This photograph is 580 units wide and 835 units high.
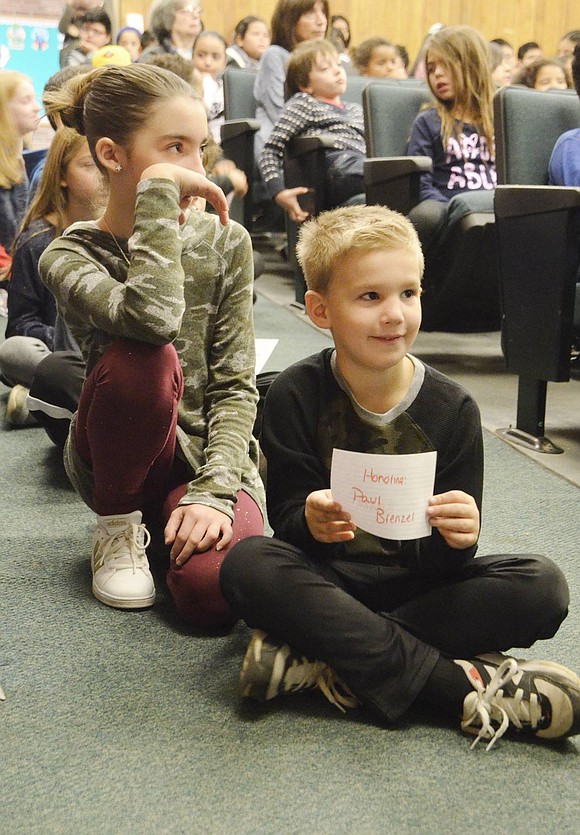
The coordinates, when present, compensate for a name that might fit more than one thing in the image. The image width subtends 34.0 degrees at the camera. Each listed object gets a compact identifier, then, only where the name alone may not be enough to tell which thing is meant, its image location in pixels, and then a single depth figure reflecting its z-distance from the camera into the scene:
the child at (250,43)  4.89
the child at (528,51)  5.83
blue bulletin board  5.86
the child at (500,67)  4.25
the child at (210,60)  4.42
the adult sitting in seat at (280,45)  3.87
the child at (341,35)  4.88
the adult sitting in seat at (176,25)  4.46
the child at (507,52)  5.38
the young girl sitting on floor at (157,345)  1.14
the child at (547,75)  3.89
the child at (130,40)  5.05
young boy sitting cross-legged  0.96
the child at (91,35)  4.66
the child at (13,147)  3.03
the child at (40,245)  1.78
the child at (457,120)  2.86
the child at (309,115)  3.40
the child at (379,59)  4.42
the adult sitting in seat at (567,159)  2.16
